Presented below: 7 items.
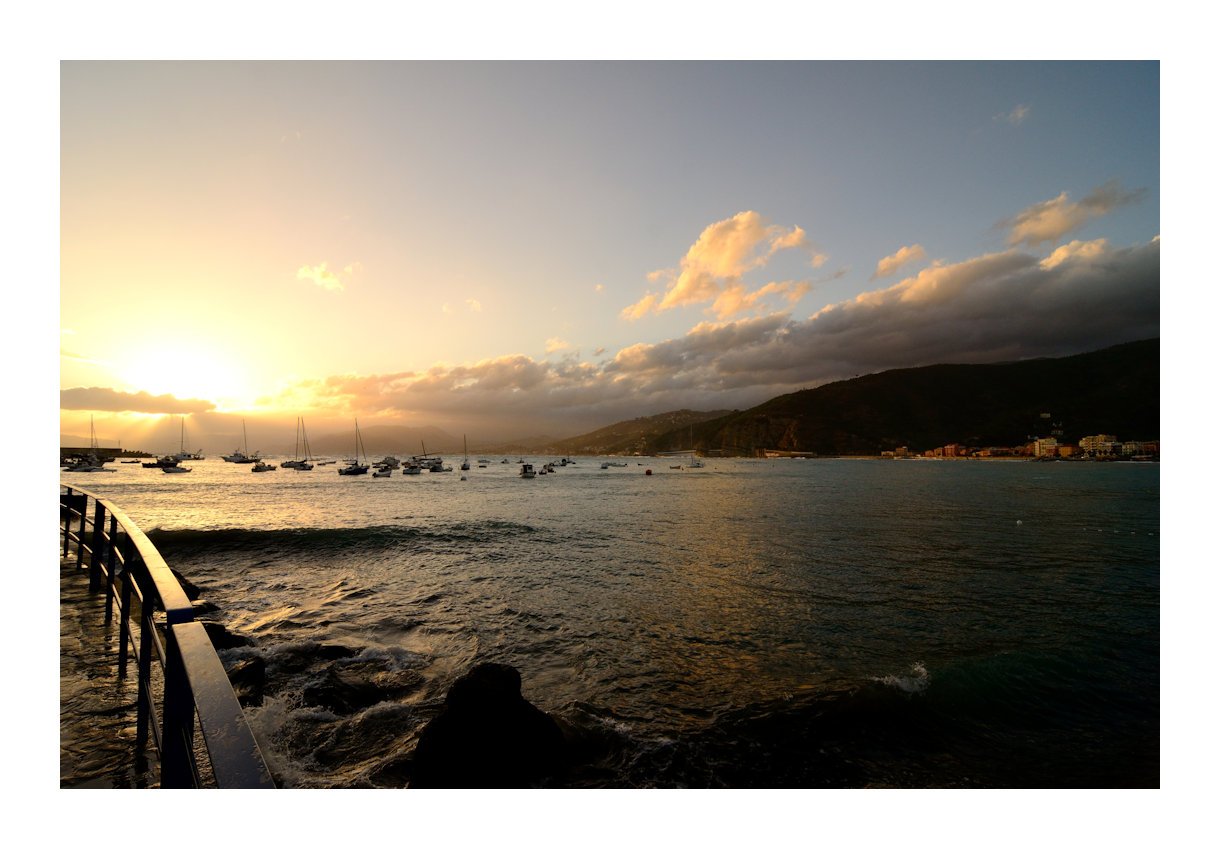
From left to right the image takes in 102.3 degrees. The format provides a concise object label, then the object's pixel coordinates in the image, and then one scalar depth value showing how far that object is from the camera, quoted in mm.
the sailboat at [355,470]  84375
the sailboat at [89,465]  95500
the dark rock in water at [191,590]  11203
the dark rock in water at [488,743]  5090
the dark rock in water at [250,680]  6828
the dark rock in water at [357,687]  6781
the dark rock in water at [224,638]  8375
